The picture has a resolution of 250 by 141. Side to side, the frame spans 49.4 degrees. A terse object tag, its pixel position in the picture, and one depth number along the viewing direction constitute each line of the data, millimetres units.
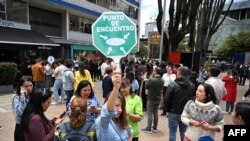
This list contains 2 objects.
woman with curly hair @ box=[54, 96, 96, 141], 2570
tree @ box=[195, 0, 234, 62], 18434
